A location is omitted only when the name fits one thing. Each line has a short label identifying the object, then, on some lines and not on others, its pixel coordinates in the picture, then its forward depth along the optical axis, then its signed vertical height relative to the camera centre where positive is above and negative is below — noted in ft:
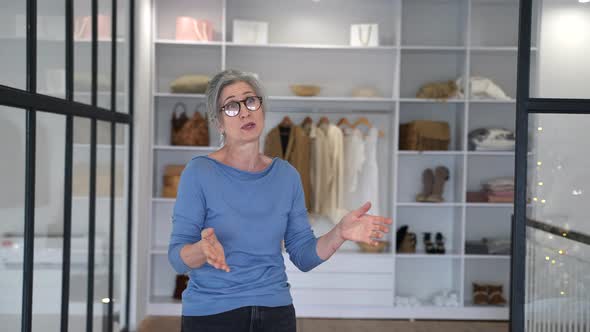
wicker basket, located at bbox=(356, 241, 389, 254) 17.52 -2.41
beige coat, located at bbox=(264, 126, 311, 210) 17.02 +0.10
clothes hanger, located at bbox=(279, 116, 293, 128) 17.37 +0.85
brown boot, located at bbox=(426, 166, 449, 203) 17.80 -0.54
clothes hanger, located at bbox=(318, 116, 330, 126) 17.58 +0.93
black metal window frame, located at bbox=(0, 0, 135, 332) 8.24 +0.33
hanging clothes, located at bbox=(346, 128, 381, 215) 17.56 -0.43
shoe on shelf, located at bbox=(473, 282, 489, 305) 17.56 -3.57
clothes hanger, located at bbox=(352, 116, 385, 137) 17.78 +0.93
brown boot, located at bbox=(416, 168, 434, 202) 17.92 -0.61
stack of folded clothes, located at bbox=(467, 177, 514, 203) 17.40 -0.86
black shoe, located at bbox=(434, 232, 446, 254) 17.52 -2.26
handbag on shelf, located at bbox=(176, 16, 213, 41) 17.06 +3.18
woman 5.29 -0.57
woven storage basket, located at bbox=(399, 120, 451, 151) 17.19 +0.60
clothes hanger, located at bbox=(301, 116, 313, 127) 17.72 +0.93
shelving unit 18.15 +2.19
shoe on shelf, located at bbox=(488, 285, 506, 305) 17.54 -3.56
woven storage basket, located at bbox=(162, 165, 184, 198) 17.26 -0.71
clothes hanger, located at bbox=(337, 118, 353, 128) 17.72 +0.92
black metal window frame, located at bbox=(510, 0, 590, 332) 7.31 +0.35
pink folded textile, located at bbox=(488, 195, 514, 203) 17.38 -1.01
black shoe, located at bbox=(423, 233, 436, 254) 17.52 -2.28
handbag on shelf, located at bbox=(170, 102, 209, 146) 17.20 +0.61
